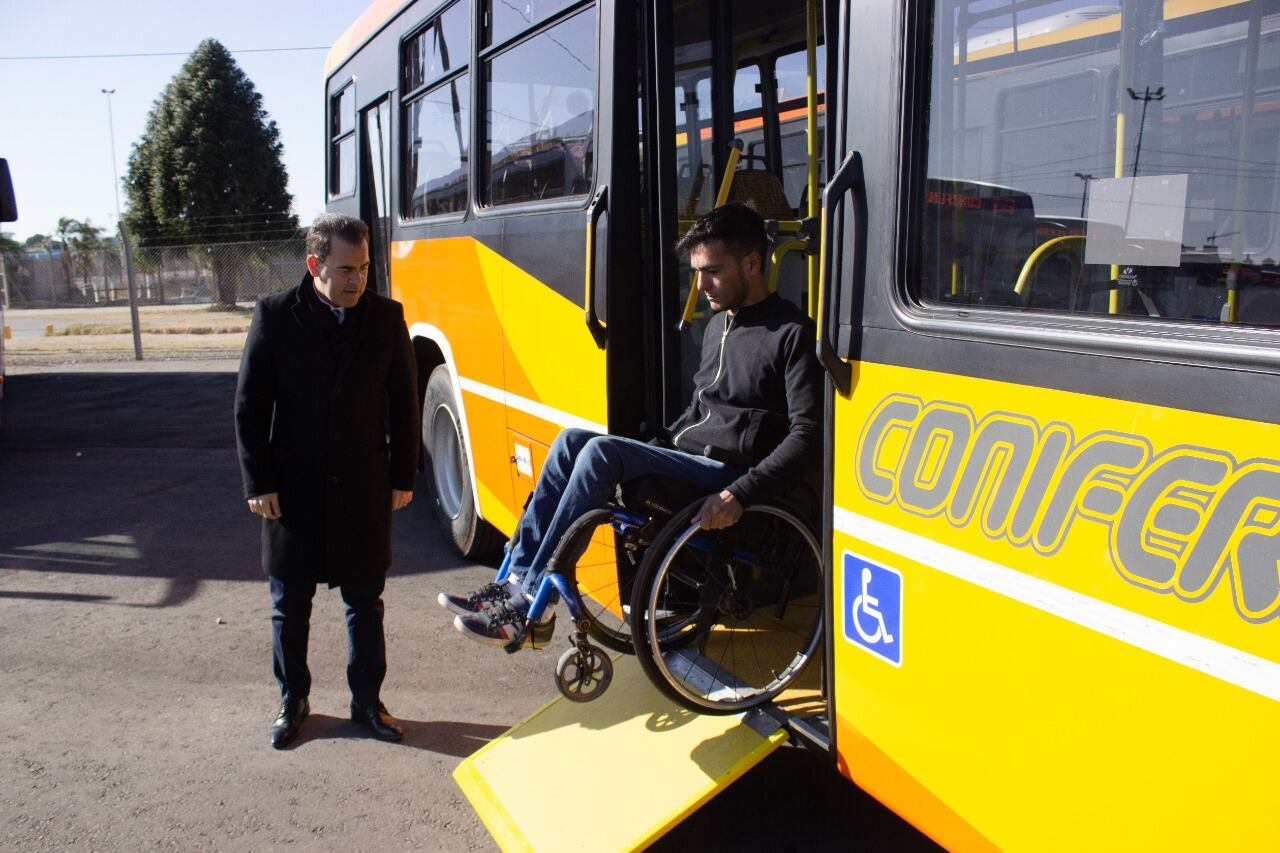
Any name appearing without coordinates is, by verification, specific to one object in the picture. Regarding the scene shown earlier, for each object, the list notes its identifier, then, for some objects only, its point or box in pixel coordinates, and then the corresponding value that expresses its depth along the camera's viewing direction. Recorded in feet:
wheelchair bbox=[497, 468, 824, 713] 9.75
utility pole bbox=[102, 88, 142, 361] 53.29
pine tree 95.35
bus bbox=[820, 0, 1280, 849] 5.65
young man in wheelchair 9.97
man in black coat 11.27
